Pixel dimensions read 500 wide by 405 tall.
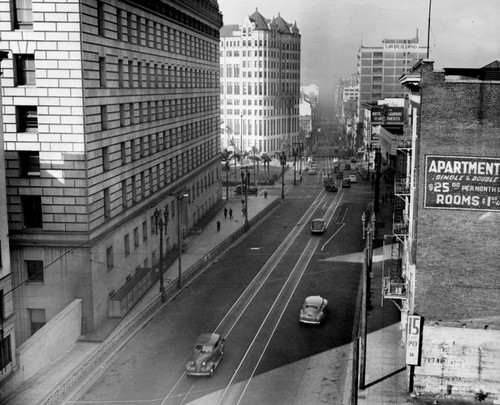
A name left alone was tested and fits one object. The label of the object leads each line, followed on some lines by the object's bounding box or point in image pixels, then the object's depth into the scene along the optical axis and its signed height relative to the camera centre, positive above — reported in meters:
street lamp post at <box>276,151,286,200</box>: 92.59 -8.63
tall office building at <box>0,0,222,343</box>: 37.09 -2.81
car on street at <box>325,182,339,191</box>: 100.75 -12.33
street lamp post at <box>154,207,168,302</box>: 44.15 -11.74
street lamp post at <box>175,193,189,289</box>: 47.47 -12.44
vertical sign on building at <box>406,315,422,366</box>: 29.70 -10.69
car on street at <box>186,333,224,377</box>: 31.92 -12.36
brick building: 29.81 -5.97
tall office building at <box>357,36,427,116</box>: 197.38 +16.91
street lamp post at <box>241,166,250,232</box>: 69.24 -12.36
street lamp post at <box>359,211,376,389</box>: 27.80 -9.37
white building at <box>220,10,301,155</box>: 162.75 +5.67
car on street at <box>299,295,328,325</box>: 39.34 -12.40
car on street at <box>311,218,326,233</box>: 67.19 -12.27
